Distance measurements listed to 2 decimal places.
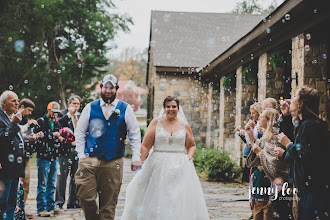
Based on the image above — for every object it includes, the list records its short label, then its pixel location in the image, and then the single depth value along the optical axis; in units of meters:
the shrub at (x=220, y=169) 10.88
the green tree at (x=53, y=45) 20.12
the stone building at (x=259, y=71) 7.06
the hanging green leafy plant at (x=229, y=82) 13.37
